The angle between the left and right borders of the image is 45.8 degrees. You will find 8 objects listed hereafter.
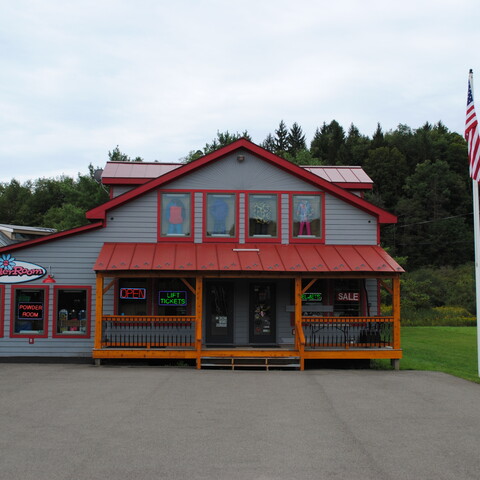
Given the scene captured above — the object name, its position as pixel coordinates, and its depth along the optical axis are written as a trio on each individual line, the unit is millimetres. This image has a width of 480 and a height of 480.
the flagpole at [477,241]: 14109
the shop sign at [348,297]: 18109
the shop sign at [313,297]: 18156
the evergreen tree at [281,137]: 105875
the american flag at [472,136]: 14117
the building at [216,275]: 16516
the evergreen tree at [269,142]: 105494
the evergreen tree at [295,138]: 104681
